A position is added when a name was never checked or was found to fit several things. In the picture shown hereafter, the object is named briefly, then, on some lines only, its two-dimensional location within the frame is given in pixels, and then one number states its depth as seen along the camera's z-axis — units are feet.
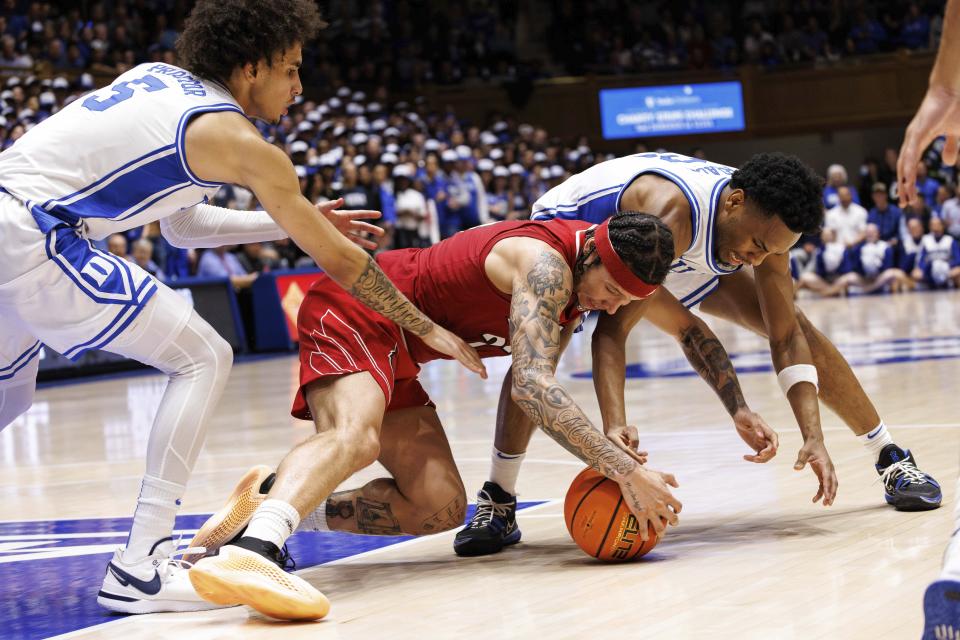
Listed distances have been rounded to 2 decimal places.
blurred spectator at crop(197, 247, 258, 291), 50.78
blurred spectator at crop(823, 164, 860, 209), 70.49
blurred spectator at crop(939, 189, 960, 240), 67.10
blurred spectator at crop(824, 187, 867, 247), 68.80
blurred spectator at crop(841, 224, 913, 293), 67.62
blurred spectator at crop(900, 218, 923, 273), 66.53
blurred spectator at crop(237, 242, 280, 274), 52.90
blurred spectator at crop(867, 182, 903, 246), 69.00
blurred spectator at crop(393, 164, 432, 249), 60.44
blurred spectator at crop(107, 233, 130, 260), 45.21
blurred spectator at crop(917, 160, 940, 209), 72.28
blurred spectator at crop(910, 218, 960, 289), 65.98
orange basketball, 13.29
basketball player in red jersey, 12.29
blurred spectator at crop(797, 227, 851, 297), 68.28
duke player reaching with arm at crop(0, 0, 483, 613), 12.41
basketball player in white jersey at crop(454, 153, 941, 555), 14.78
